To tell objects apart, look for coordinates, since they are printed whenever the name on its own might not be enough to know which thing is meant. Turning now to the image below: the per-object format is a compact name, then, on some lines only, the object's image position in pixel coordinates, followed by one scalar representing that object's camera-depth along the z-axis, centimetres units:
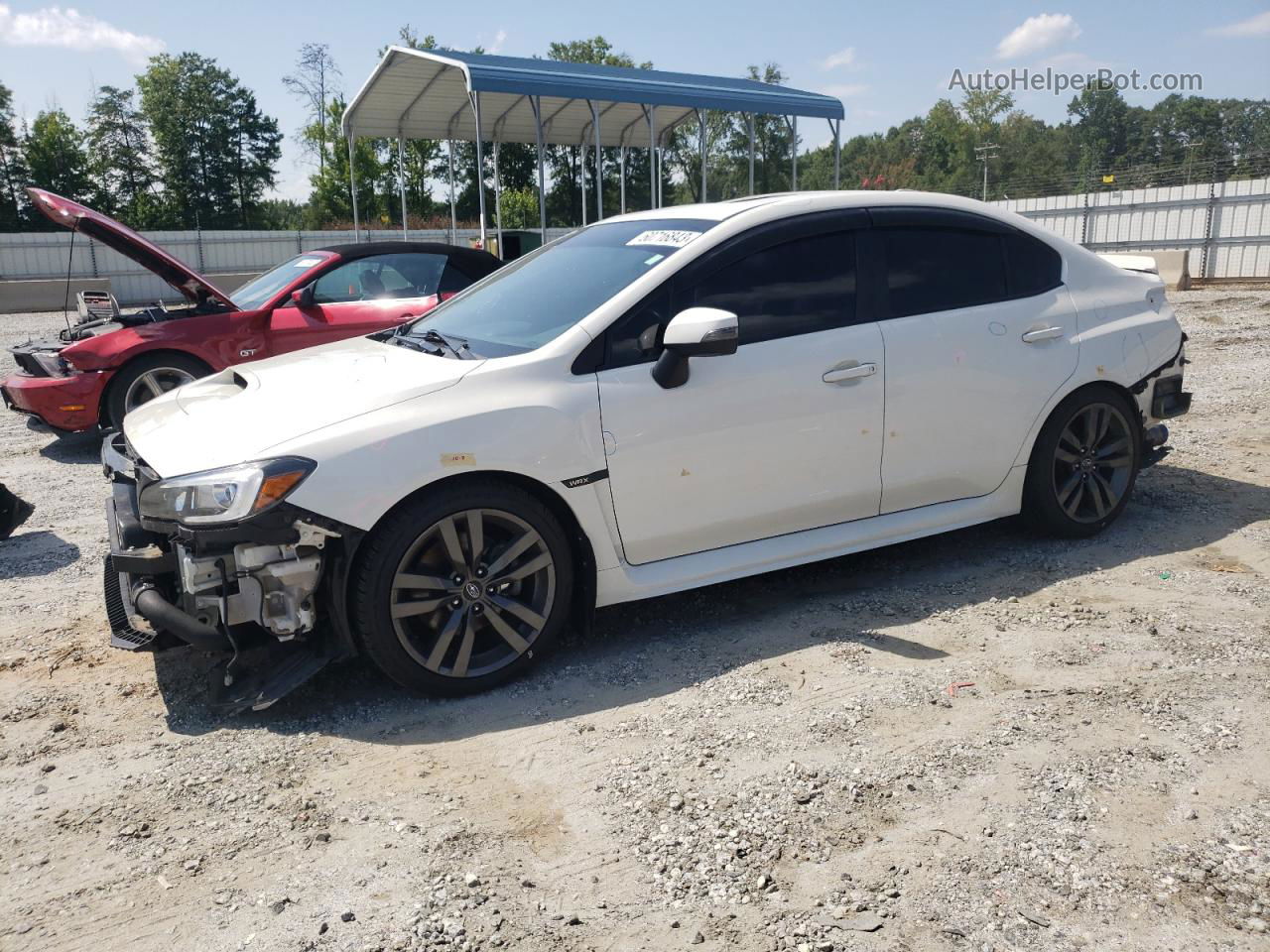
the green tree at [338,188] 4825
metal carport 1359
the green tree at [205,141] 5484
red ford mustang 756
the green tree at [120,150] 5431
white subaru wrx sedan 335
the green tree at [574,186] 4697
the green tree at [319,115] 4788
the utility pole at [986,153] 7363
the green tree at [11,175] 4594
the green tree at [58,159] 4750
